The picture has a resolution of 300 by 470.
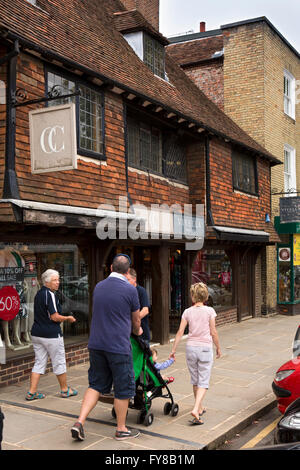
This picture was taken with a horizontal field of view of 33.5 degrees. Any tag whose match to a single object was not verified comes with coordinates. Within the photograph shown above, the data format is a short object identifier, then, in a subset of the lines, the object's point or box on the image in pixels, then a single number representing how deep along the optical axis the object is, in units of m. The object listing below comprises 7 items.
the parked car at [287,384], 5.72
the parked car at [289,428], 4.20
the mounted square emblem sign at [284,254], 17.36
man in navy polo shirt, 5.04
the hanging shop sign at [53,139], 6.81
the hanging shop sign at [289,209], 16.28
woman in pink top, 5.80
